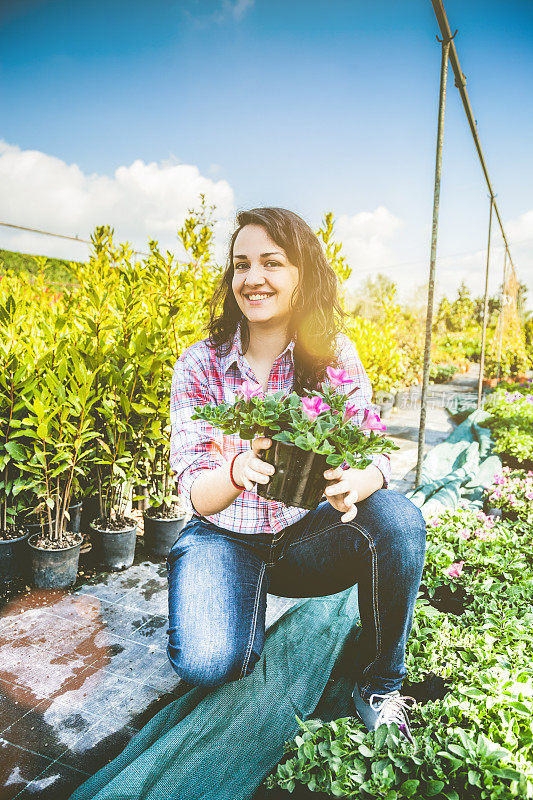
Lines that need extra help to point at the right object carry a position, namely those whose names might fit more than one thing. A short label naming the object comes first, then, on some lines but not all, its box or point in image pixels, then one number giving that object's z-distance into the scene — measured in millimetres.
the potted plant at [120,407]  2514
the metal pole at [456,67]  2496
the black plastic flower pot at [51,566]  2332
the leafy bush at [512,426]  4441
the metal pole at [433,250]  2791
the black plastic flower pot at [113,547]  2586
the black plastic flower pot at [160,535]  2834
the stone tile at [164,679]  1739
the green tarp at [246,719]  1232
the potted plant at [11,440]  2270
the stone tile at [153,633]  2000
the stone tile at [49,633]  1934
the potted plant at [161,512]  2836
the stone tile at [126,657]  1821
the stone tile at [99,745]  1416
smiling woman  1312
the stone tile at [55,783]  1312
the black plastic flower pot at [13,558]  2373
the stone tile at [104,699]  1594
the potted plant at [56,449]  2254
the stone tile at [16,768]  1325
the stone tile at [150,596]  2258
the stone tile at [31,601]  2189
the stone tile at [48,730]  1464
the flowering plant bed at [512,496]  2922
